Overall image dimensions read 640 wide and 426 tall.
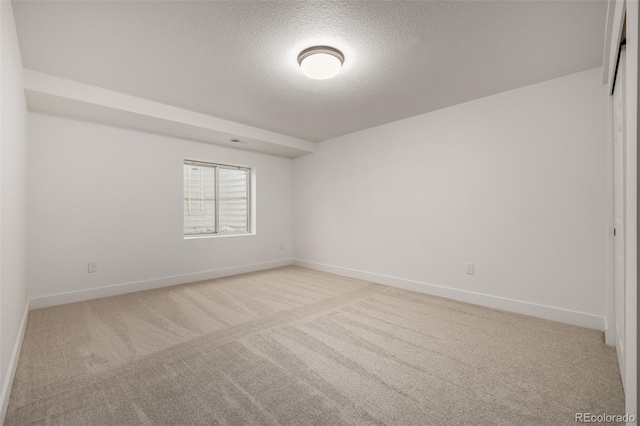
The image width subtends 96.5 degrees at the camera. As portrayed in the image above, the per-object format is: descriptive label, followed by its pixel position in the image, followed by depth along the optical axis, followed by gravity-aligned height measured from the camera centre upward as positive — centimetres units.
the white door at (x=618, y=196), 175 +14
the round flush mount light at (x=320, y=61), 230 +126
